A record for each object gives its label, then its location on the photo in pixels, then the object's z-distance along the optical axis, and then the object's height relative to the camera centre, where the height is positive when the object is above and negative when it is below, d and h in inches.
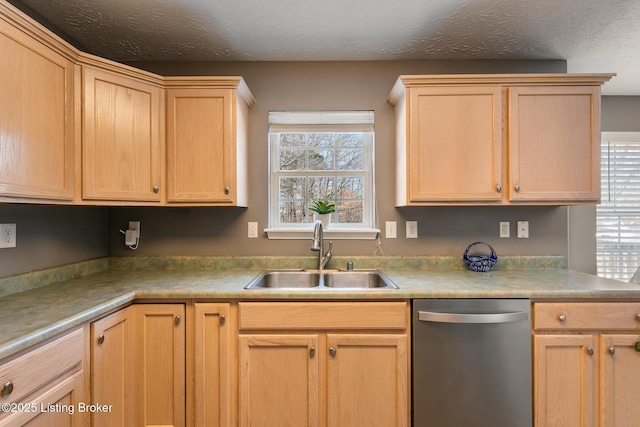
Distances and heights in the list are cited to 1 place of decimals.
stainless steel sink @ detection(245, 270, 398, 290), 81.0 -17.1
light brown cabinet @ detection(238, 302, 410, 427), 61.0 -29.9
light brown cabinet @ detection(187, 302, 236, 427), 61.5 -30.5
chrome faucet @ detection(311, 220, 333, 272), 79.0 -8.2
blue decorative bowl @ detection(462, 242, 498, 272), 81.2 -12.5
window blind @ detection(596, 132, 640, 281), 109.5 +1.6
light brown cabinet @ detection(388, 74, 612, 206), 73.8 +18.3
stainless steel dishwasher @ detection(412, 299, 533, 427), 60.1 -30.6
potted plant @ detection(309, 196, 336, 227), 85.7 +1.3
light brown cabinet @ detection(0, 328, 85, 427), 36.6 -22.8
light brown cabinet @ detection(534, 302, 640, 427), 60.5 -29.9
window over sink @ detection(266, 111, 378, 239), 90.4 +13.0
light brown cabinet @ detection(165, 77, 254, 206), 75.3 +16.4
